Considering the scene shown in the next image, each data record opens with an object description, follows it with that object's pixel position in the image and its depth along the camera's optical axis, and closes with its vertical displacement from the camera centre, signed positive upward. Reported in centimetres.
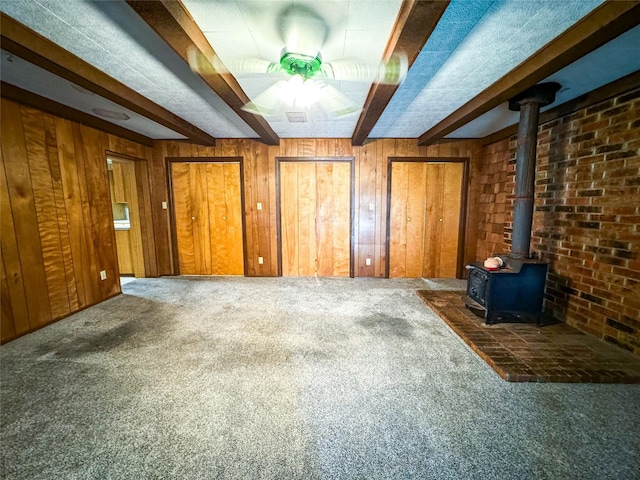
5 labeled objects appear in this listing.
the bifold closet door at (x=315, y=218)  411 -11
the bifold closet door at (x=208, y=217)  418 -8
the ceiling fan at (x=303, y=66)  144 +108
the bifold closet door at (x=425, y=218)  403 -13
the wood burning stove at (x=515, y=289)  230 -76
